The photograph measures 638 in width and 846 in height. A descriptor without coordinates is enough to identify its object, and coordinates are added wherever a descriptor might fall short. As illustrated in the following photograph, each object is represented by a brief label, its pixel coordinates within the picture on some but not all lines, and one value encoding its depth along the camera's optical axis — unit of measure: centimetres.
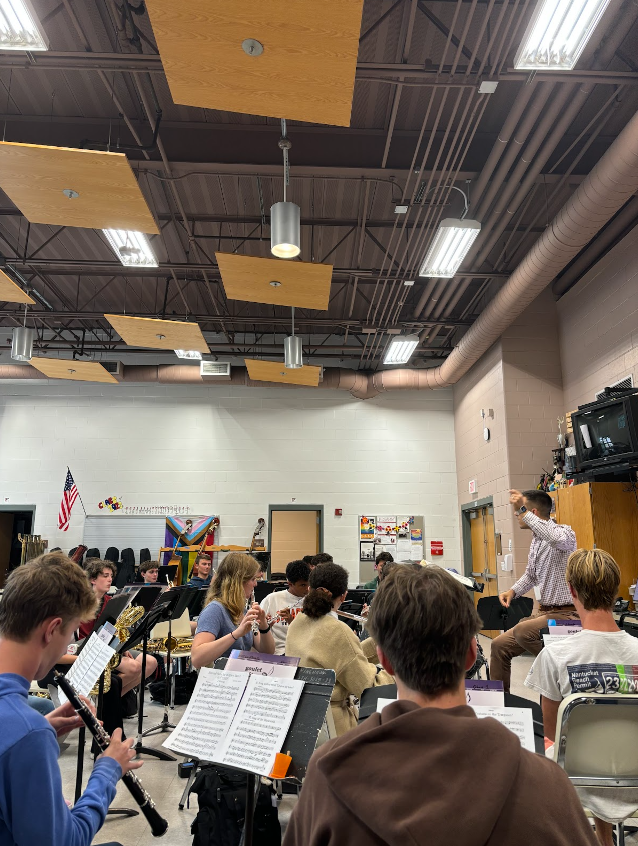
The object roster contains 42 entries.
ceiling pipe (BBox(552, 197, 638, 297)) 680
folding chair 208
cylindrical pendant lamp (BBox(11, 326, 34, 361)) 837
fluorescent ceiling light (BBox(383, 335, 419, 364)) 919
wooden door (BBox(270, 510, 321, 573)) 1280
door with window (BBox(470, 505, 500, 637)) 962
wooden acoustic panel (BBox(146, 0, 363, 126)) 316
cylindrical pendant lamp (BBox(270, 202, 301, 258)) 494
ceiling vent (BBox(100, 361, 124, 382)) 1051
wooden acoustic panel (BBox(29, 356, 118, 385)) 931
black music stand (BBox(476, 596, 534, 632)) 562
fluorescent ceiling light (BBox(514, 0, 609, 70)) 353
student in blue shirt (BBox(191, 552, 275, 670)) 331
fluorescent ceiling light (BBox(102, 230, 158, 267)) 652
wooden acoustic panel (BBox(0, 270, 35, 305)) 662
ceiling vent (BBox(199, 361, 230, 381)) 1054
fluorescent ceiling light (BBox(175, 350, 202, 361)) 1009
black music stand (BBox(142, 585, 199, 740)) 461
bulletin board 1130
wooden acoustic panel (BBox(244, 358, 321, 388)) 938
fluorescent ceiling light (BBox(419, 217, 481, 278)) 577
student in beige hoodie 295
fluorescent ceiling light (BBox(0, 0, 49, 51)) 362
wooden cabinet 648
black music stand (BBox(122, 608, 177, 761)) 412
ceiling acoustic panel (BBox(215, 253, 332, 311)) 591
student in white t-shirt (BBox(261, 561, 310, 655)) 455
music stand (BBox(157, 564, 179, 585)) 857
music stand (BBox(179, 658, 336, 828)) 196
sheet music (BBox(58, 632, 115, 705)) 243
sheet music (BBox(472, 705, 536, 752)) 175
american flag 1086
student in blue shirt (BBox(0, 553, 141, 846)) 135
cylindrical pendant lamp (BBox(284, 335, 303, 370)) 841
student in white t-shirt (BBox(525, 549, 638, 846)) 255
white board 1120
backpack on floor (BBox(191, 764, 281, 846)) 264
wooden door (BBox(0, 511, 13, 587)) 1267
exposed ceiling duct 511
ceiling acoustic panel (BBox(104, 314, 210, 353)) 767
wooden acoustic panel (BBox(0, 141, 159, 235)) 445
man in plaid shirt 435
